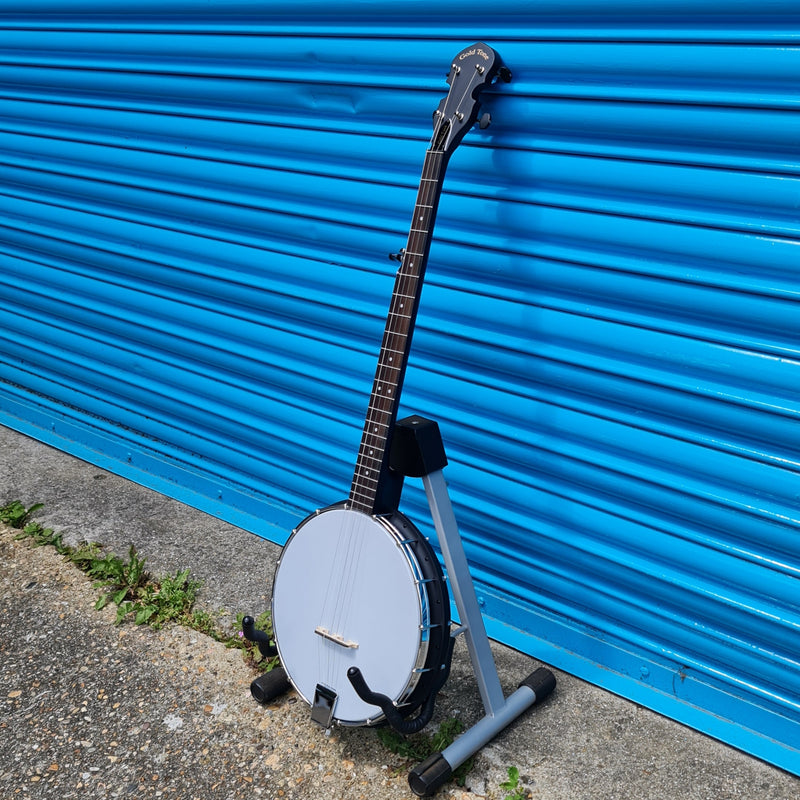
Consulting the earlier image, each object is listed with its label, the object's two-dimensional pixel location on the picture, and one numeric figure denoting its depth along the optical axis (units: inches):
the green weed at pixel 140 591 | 128.8
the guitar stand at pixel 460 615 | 100.5
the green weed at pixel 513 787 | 99.6
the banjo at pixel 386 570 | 96.9
